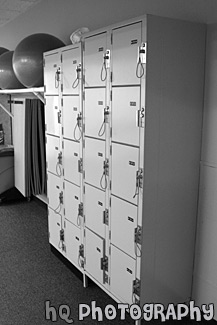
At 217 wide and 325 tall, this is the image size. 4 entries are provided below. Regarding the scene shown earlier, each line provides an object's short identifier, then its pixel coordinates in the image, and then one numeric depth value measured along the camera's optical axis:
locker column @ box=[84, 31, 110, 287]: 2.33
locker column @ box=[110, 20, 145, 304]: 2.01
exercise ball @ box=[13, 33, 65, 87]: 3.36
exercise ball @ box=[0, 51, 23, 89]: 4.20
